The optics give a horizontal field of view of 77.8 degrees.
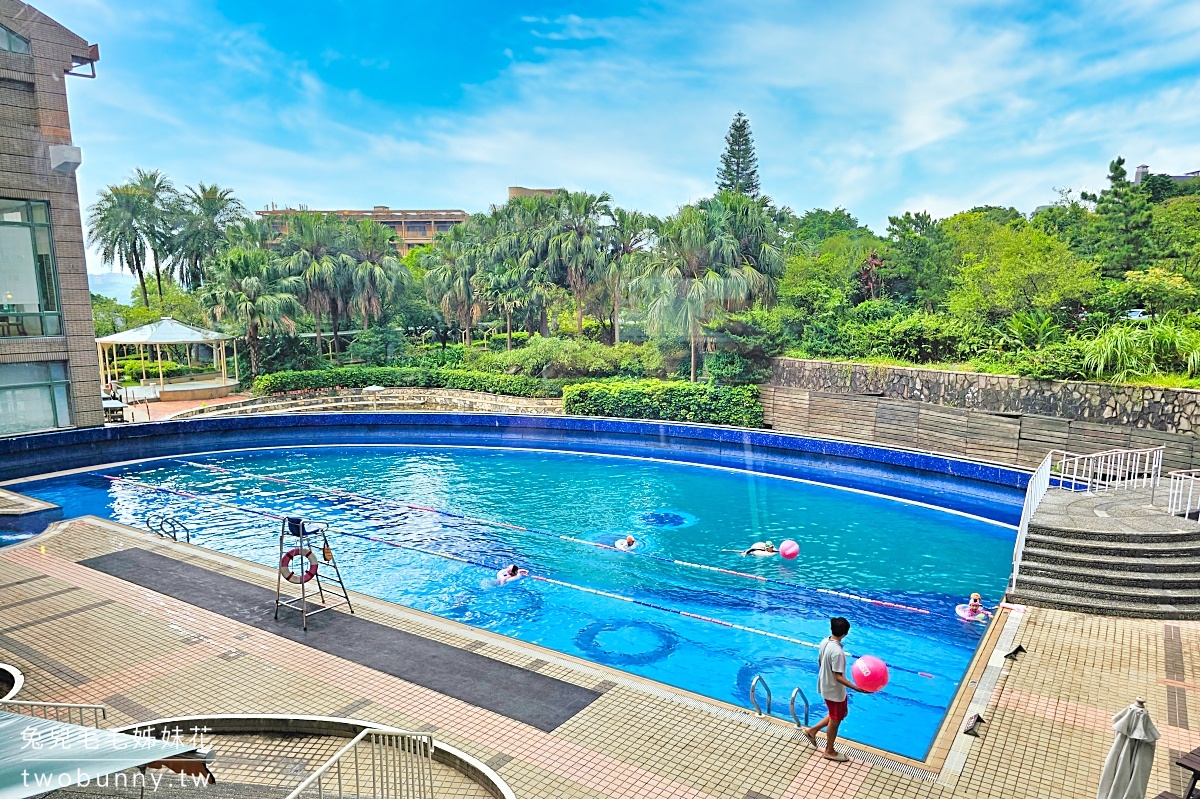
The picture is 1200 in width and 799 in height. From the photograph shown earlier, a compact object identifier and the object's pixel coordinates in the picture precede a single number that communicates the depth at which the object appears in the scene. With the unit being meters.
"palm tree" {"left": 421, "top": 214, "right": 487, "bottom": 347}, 36.09
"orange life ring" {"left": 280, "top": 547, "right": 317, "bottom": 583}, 9.24
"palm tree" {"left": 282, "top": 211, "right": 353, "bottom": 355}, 32.16
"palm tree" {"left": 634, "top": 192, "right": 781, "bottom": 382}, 24.97
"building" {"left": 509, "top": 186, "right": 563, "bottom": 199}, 90.44
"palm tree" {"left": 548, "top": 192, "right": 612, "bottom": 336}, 31.27
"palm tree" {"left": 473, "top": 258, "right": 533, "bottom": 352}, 33.06
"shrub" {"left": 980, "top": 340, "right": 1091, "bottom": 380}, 17.39
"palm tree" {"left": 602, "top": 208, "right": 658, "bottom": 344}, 30.67
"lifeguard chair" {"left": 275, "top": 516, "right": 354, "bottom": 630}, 9.27
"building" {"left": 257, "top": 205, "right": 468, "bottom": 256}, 97.94
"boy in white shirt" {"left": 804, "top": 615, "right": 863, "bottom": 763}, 6.20
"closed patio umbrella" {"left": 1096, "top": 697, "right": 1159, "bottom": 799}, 5.01
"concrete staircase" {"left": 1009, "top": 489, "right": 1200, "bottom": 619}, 9.80
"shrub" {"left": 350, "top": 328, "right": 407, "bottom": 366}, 34.56
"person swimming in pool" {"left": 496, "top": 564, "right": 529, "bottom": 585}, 12.57
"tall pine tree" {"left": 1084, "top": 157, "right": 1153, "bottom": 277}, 22.58
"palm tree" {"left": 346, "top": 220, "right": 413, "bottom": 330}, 33.03
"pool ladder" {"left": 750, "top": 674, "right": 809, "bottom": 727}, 6.61
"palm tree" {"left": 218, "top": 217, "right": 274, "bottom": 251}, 36.16
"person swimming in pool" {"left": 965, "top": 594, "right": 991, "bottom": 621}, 10.94
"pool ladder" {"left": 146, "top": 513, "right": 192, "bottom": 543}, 14.11
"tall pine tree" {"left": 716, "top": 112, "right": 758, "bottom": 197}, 60.69
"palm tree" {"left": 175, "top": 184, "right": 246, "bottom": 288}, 42.25
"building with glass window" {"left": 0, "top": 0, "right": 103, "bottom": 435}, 20.67
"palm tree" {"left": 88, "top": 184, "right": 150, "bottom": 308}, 40.62
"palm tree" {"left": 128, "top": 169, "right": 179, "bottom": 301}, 41.44
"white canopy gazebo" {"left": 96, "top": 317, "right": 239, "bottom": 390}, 27.56
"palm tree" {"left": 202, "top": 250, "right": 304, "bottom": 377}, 29.67
